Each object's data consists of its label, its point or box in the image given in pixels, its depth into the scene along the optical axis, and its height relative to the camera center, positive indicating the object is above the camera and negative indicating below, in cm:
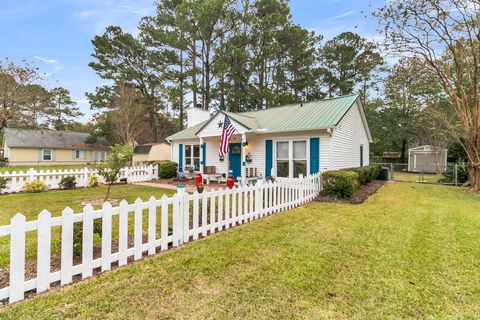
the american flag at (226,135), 881 +90
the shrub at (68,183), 1046 -108
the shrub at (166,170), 1504 -72
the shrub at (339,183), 820 -85
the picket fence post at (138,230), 344 -104
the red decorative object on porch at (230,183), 574 -59
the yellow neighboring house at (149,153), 2602 +64
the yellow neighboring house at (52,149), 2925 +131
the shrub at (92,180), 1129 -103
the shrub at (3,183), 910 -95
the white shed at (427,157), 2083 +21
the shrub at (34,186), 950 -112
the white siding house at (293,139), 1020 +97
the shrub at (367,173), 1072 -75
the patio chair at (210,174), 1337 -86
